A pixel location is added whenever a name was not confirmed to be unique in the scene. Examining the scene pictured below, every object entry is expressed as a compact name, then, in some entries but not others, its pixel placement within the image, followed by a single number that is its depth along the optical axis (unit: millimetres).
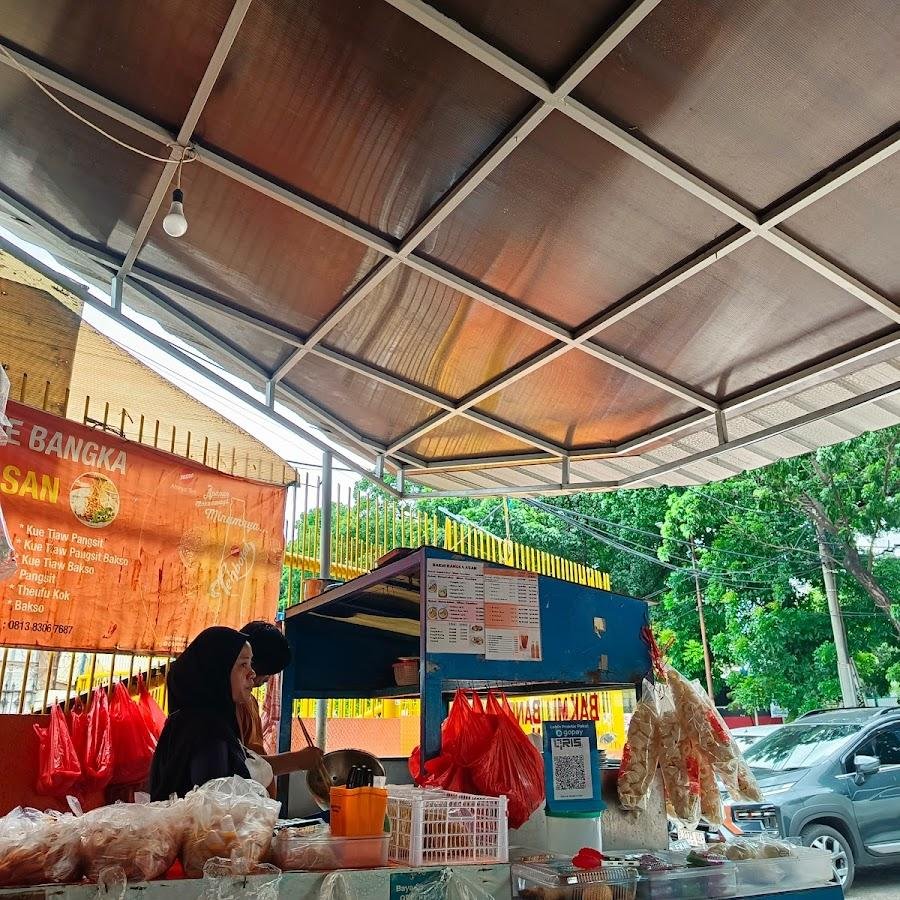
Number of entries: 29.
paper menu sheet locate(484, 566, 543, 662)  2732
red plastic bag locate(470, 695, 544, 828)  2467
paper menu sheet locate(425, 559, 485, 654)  2590
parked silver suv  7113
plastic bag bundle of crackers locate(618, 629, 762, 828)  2953
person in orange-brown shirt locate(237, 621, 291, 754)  3391
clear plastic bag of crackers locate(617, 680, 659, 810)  2939
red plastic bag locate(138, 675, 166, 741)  4117
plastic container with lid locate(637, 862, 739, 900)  2279
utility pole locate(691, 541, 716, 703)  16981
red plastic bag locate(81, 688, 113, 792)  3834
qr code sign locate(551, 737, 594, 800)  2670
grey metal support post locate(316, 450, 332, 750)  5617
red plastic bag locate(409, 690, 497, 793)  2453
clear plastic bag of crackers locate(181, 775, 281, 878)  1652
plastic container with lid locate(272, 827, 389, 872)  1751
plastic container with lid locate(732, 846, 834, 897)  2479
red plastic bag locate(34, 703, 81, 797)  3736
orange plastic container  1896
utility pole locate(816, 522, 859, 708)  13953
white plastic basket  1933
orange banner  4164
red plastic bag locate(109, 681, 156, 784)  3909
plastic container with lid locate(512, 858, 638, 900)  2127
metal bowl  3293
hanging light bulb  3342
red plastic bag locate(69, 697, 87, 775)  3896
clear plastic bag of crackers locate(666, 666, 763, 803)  2947
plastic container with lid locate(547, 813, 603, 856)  2646
